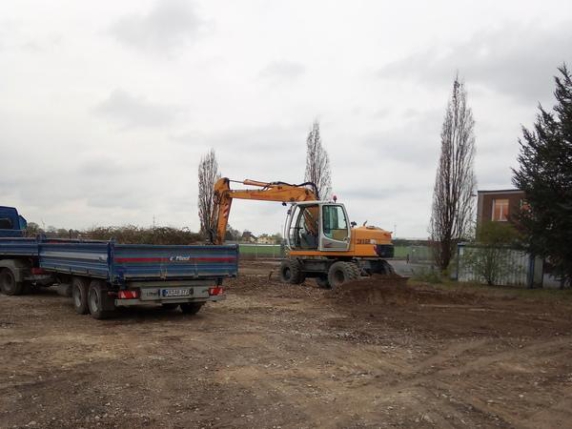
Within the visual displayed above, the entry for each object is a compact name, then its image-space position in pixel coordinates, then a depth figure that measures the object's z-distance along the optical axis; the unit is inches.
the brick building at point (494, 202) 1640.6
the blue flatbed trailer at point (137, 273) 433.4
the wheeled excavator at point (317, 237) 770.2
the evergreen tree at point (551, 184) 767.1
